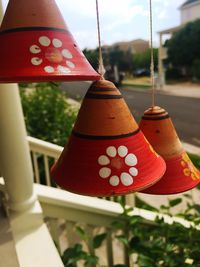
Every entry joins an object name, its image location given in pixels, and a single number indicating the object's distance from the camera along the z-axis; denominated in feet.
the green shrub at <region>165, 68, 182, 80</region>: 62.34
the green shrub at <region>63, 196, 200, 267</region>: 4.66
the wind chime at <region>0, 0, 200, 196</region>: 1.73
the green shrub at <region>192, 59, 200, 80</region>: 59.72
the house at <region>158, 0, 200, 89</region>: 72.21
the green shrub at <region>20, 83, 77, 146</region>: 11.18
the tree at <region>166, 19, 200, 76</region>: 57.67
